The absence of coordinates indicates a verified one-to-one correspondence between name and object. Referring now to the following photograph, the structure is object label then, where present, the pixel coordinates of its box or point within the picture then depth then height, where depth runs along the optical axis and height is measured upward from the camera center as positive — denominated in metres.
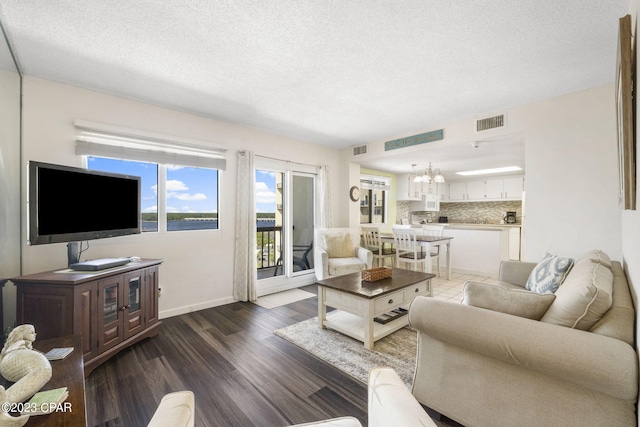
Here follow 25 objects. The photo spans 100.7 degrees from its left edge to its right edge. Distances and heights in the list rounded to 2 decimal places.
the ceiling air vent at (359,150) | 4.76 +1.15
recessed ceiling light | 5.61 +0.95
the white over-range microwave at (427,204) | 7.16 +0.25
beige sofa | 1.06 -0.63
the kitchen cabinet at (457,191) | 7.26 +0.61
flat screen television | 1.91 +0.07
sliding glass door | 4.17 -0.19
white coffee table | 2.38 -0.86
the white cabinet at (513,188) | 6.31 +0.61
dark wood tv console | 1.91 -0.72
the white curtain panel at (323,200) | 4.73 +0.23
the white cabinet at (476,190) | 6.92 +0.61
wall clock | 5.09 +0.38
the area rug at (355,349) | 2.07 -1.21
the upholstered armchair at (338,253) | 3.99 -0.65
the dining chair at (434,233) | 4.92 -0.40
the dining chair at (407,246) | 4.57 -0.59
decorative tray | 2.79 -0.66
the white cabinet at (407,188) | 6.64 +0.63
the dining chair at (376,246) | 4.89 -0.62
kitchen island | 4.80 -0.66
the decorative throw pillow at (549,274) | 1.92 -0.48
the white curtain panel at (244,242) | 3.65 -0.41
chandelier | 4.63 +0.62
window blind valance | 2.62 +0.75
